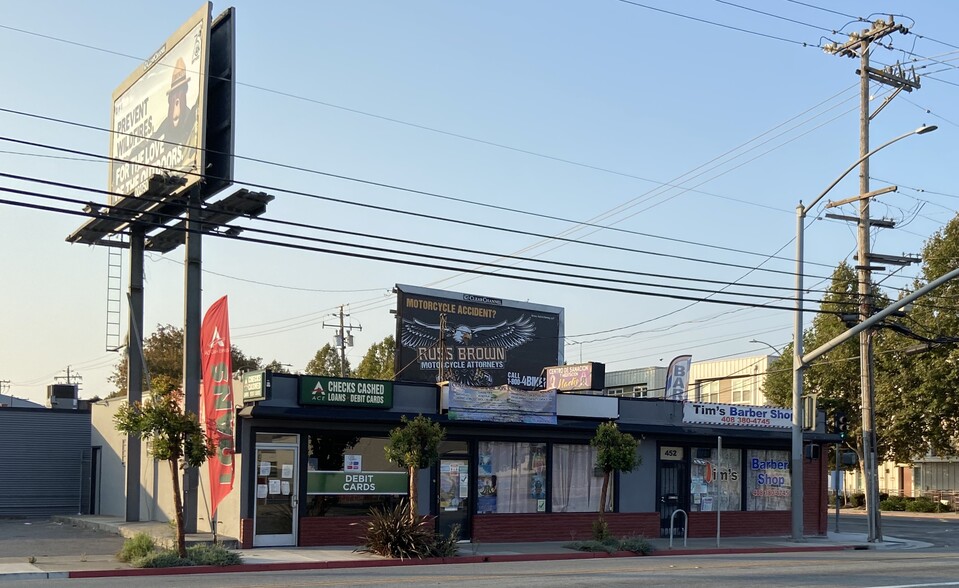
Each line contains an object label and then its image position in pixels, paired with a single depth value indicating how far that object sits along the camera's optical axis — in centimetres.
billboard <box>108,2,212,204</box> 2414
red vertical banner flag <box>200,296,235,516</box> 2130
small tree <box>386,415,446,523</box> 2209
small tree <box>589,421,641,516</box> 2506
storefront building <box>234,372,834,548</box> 2294
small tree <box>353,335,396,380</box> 6391
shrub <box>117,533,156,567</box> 1880
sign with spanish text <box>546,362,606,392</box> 2991
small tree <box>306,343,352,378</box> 7550
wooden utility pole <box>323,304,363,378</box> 6309
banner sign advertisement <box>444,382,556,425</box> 2503
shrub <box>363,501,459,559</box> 2102
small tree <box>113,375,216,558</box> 1888
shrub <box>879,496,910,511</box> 5732
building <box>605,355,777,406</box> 7412
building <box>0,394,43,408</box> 5531
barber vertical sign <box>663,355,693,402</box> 3338
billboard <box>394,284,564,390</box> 3555
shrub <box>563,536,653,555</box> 2378
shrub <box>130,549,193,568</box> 1823
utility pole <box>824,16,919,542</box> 2933
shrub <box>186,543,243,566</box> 1877
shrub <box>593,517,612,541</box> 2481
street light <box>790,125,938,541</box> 2762
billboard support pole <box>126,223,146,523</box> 2756
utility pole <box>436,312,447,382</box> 3559
